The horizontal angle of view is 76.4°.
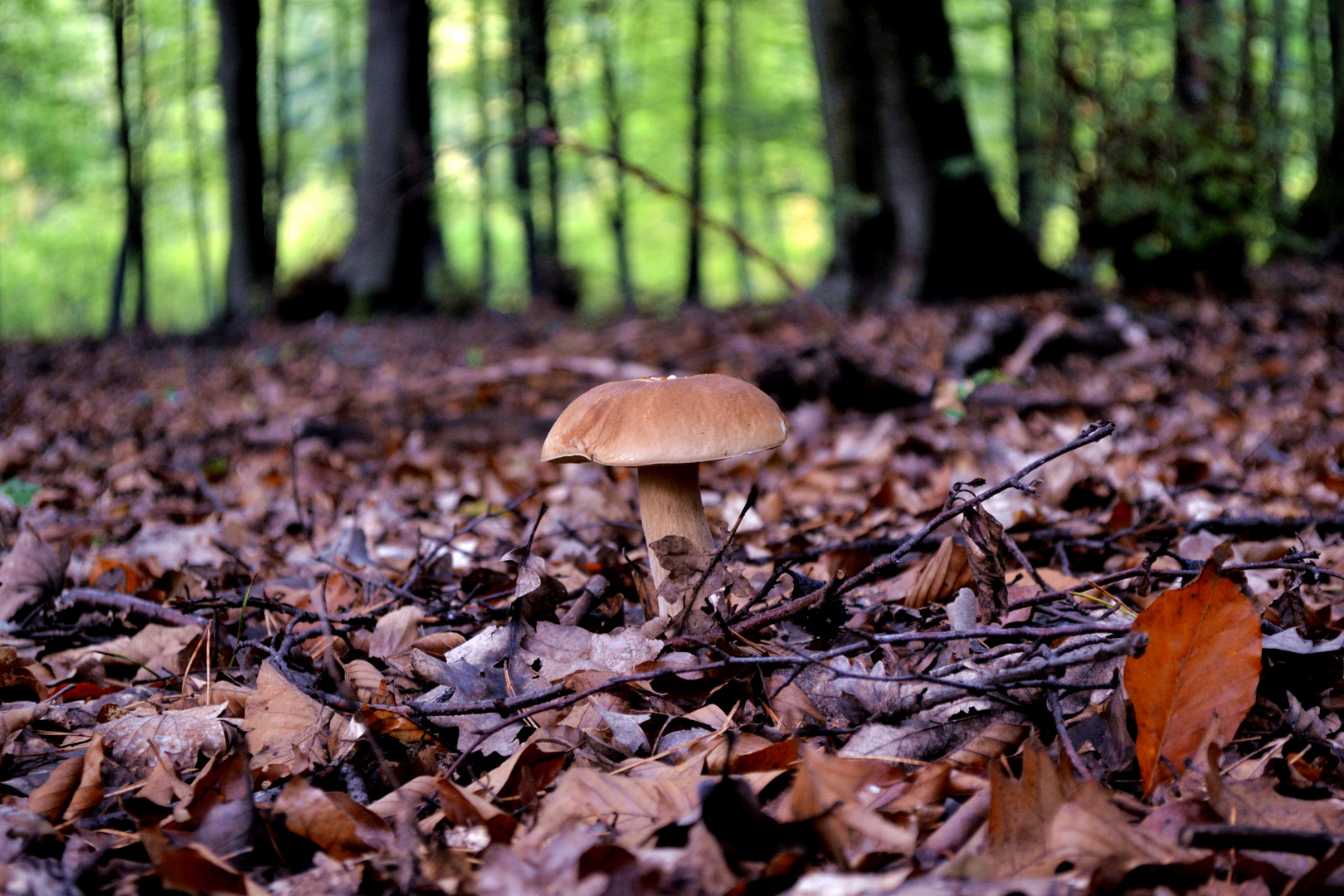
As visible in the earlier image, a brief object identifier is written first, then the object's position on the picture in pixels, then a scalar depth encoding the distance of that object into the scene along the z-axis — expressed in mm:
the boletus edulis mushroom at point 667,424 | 1764
